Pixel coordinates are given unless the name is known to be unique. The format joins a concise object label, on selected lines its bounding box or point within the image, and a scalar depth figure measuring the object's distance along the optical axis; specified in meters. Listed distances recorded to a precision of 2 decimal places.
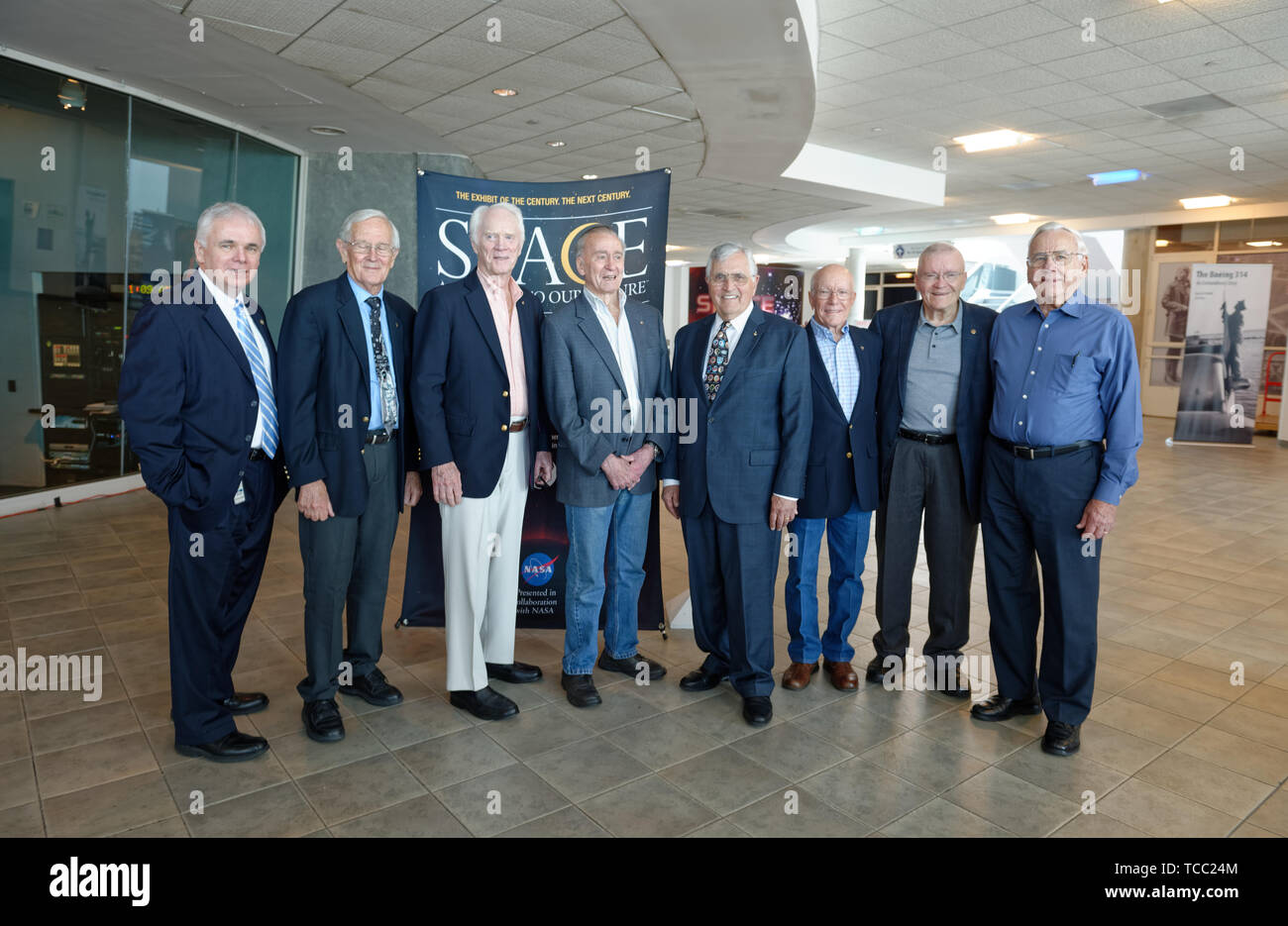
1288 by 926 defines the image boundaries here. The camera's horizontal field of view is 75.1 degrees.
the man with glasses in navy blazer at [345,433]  2.92
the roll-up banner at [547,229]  3.83
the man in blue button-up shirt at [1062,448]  2.94
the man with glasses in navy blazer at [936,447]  3.33
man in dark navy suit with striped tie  2.62
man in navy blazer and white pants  3.12
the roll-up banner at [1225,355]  12.97
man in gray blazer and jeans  3.27
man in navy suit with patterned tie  3.24
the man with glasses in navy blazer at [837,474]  3.46
